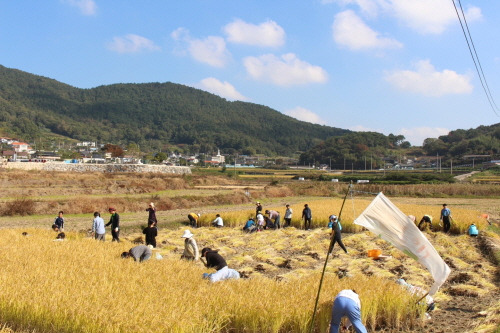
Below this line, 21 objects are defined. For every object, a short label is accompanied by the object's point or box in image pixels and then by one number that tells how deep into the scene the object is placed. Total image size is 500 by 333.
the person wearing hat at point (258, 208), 21.42
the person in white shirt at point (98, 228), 14.89
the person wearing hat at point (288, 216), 22.19
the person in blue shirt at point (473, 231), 18.27
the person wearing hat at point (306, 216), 21.42
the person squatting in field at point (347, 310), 6.54
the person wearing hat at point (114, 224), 14.86
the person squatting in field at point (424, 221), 19.83
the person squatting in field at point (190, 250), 11.70
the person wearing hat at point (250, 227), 20.36
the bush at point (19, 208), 26.14
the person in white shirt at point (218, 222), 21.67
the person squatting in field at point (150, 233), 13.54
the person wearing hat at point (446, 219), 19.41
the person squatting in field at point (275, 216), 21.20
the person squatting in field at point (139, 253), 10.80
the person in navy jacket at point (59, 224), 16.69
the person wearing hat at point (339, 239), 13.77
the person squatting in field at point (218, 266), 9.24
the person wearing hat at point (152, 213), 16.34
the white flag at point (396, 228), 6.77
